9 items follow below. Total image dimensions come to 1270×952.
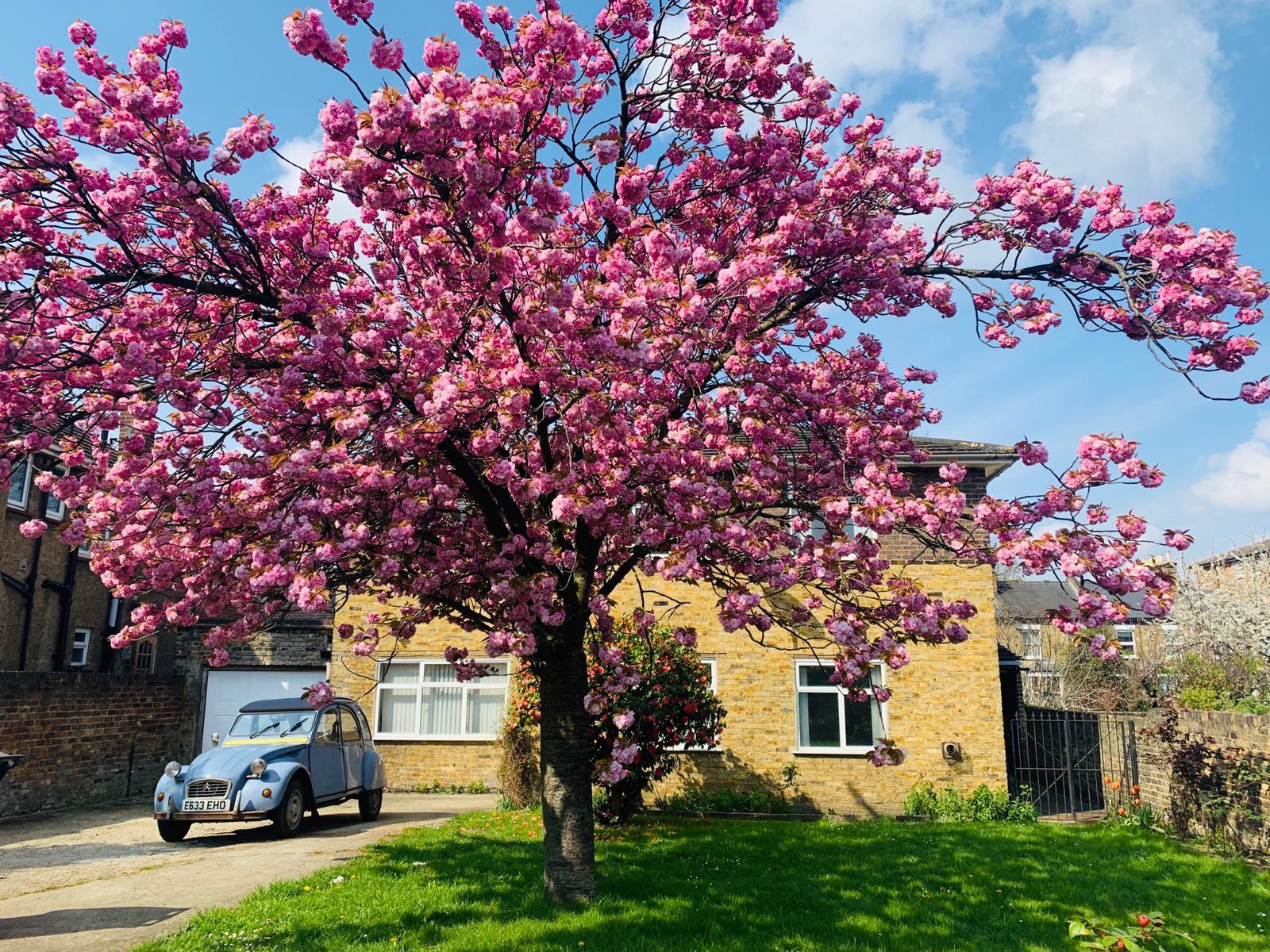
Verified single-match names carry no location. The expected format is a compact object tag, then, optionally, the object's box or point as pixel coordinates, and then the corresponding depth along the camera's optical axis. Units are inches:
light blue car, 448.5
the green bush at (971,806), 571.8
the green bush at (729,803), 587.8
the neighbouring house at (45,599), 786.8
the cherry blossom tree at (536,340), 253.3
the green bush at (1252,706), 569.1
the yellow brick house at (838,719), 597.6
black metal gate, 575.2
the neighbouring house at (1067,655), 1333.7
